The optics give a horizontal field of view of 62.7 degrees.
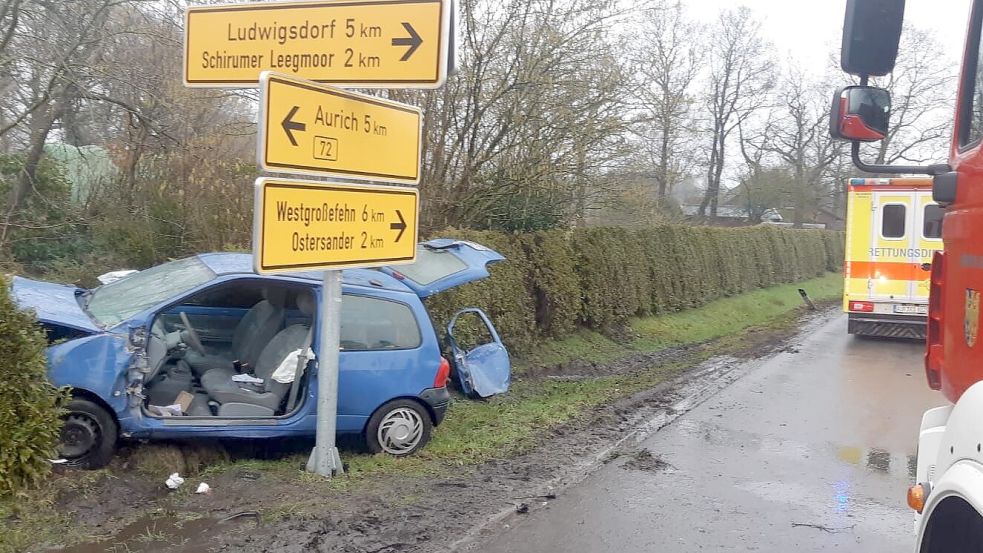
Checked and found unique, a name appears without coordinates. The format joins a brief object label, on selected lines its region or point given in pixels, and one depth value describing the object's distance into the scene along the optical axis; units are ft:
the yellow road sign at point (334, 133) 16.26
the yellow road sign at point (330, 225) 16.15
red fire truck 8.81
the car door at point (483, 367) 27.48
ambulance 49.60
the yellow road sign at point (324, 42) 17.52
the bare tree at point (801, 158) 123.13
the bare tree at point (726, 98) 162.81
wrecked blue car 17.70
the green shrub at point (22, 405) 15.23
